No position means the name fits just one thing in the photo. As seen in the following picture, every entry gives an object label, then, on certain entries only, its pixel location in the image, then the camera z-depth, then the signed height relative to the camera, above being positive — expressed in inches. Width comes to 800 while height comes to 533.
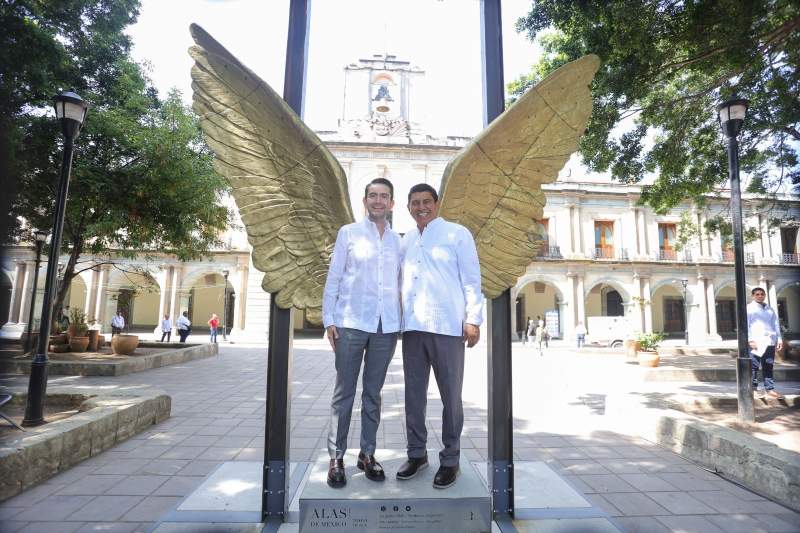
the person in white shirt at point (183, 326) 611.5 -22.2
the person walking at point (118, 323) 582.9 -18.4
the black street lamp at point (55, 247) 167.6 +28.9
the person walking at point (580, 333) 727.7 -27.2
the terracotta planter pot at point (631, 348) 491.5 -35.5
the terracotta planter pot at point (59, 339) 398.6 -28.7
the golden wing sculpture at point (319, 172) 91.3 +34.6
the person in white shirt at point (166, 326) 633.0 -23.2
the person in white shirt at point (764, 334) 224.5 -7.4
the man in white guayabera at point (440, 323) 95.3 -1.8
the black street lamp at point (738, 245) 183.8 +36.2
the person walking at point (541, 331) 626.8 -23.4
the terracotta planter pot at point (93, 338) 417.7 -29.3
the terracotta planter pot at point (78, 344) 398.0 -33.3
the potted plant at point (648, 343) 433.8 -26.5
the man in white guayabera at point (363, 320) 96.2 -1.3
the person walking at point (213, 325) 661.9 -22.3
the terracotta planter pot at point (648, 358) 414.9 -40.1
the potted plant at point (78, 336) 398.6 -25.8
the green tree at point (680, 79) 184.4 +129.3
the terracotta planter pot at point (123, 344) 392.4 -32.1
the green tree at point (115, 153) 305.1 +131.8
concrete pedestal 86.5 -40.8
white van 718.9 -20.7
